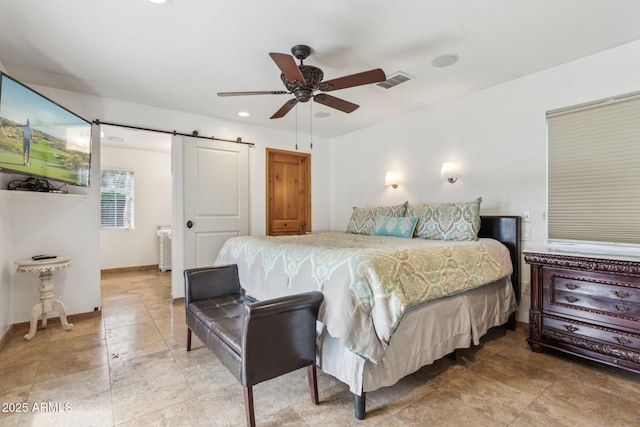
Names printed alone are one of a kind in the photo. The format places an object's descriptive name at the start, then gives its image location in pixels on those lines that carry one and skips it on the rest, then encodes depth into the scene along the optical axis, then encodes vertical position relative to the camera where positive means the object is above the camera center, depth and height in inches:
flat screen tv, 86.5 +26.1
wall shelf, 102.9 +6.9
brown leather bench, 60.7 -28.7
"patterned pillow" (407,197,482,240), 110.7 -4.2
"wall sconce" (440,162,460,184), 134.9 +18.2
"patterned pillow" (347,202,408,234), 145.3 -2.4
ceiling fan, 81.6 +38.8
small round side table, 108.8 -29.2
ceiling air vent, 114.5 +52.9
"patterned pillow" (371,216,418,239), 127.6 -6.8
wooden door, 189.8 +12.8
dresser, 79.3 -28.1
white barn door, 154.6 +7.3
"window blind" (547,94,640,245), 94.7 +13.1
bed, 64.0 -21.0
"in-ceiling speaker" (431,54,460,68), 101.5 +53.1
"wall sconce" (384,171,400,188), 164.2 +17.9
